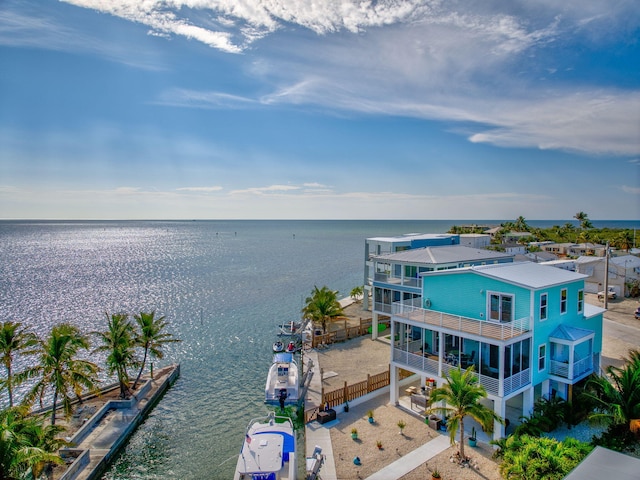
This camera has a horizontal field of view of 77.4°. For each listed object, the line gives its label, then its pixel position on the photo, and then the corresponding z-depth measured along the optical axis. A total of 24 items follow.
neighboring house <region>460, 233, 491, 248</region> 76.06
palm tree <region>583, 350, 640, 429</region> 15.82
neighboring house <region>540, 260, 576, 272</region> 43.94
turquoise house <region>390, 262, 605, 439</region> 18.28
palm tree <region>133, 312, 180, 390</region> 26.94
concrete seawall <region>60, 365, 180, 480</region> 18.02
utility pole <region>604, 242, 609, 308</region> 40.25
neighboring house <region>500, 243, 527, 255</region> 69.44
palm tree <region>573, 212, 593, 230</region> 114.12
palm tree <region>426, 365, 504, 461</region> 15.59
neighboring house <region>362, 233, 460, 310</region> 37.25
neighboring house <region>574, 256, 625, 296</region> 48.03
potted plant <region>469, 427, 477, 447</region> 17.55
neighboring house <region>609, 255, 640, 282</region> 48.22
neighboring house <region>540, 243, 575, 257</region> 74.00
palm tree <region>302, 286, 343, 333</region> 35.81
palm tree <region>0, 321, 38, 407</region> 21.11
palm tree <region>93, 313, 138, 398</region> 24.41
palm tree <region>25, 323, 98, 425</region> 19.98
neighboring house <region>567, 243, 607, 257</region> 69.19
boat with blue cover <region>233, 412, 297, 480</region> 15.38
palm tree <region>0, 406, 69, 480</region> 11.80
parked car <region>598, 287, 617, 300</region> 45.62
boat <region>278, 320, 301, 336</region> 40.72
